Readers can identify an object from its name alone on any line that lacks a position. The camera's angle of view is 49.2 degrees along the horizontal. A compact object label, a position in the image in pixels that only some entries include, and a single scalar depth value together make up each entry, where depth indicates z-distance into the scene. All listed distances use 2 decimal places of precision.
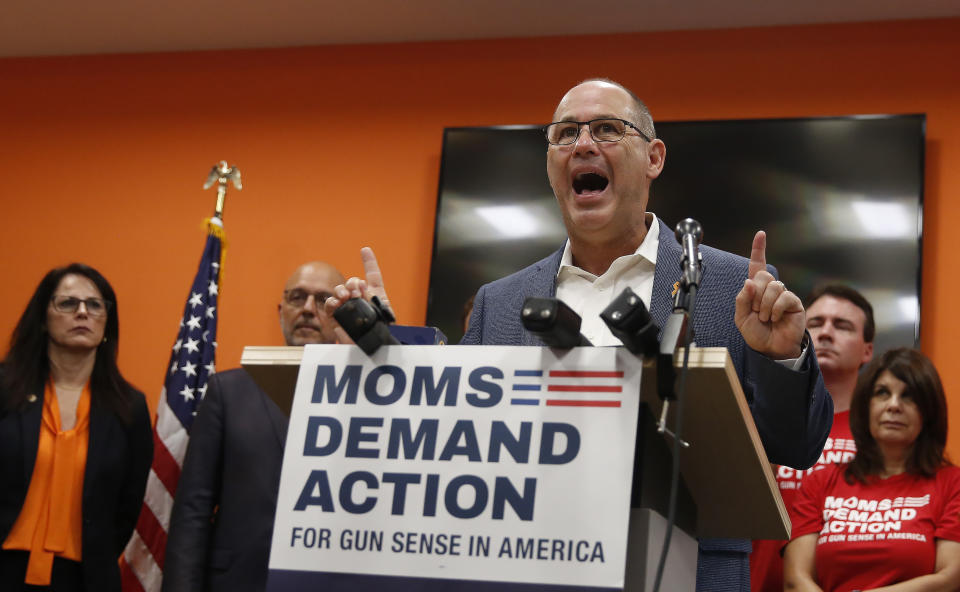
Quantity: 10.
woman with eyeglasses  3.41
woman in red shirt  2.92
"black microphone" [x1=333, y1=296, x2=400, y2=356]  1.40
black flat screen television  4.02
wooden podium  1.29
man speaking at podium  1.86
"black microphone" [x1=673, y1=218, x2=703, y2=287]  1.36
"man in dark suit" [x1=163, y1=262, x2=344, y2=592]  3.08
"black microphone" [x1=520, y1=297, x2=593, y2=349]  1.27
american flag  3.75
